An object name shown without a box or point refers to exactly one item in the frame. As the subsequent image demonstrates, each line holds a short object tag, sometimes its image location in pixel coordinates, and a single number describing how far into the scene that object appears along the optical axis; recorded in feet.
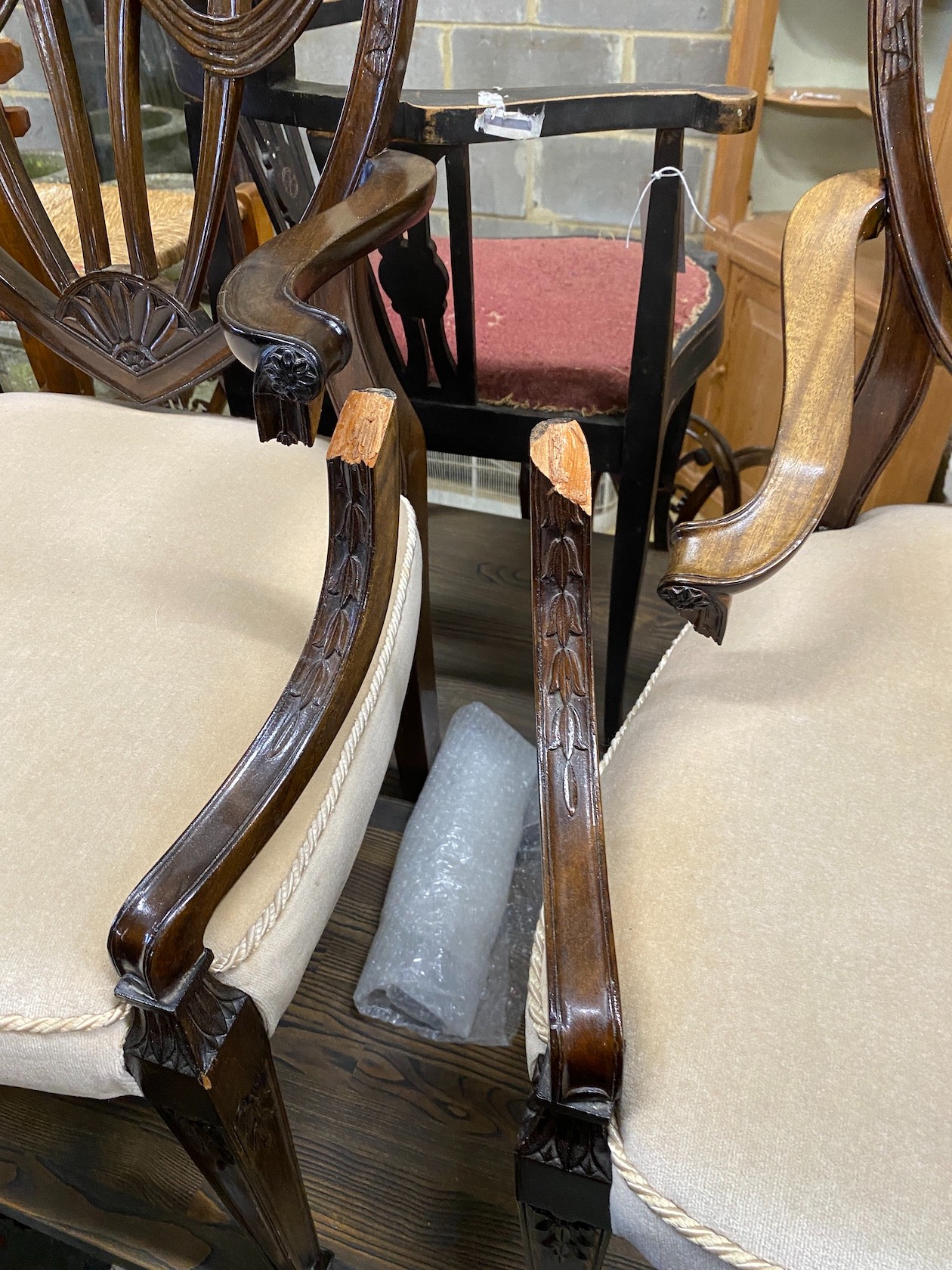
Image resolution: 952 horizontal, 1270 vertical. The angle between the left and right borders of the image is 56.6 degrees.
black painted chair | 2.30
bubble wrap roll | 2.81
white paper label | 2.27
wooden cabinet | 4.56
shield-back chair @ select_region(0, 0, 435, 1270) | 1.44
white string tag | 2.43
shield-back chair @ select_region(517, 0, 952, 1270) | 1.20
